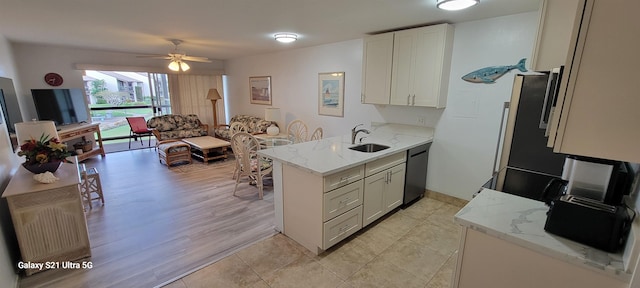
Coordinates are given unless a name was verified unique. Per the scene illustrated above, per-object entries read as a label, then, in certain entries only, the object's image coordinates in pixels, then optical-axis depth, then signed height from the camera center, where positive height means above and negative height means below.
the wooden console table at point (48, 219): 2.06 -1.02
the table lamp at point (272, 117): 5.73 -0.49
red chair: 6.74 -0.87
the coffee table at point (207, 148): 5.31 -1.09
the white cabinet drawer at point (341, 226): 2.39 -1.23
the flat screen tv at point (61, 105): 4.88 -0.25
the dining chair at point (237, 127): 5.65 -0.74
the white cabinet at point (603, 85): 0.84 +0.04
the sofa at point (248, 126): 6.03 -0.72
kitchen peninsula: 2.34 -0.89
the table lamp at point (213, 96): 7.03 -0.06
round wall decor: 5.30 +0.26
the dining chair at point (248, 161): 3.72 -0.97
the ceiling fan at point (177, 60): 4.27 +0.55
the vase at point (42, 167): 2.25 -0.64
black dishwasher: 3.28 -0.99
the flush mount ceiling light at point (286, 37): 3.81 +0.82
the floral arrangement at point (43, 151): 2.26 -0.51
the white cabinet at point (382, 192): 2.74 -1.06
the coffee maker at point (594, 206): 1.08 -0.45
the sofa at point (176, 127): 6.15 -0.81
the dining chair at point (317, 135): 4.51 -0.69
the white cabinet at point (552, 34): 1.32 +0.32
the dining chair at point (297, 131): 5.15 -0.73
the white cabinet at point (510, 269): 1.10 -0.77
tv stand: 4.79 -0.77
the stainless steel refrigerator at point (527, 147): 1.95 -0.38
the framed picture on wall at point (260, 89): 6.11 +0.12
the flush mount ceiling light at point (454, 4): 2.23 +0.79
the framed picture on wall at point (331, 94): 4.46 +0.02
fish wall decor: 2.78 +0.26
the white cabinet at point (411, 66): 3.13 +0.37
